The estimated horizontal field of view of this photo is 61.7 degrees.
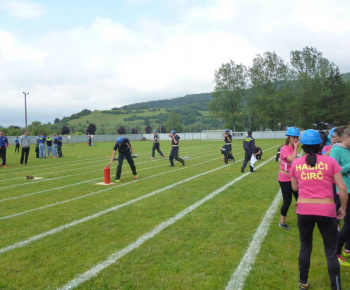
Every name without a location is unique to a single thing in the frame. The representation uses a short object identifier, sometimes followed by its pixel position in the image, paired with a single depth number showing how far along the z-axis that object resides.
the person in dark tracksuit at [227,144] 16.36
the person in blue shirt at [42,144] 22.00
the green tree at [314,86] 51.56
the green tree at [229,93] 67.19
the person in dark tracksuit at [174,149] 15.39
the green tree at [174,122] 92.47
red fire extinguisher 10.52
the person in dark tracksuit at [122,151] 10.94
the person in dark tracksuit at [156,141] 19.70
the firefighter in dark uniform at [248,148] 12.60
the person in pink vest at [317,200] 3.27
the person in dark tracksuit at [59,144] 23.23
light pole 50.71
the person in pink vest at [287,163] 5.39
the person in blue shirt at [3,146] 15.99
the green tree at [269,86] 61.93
